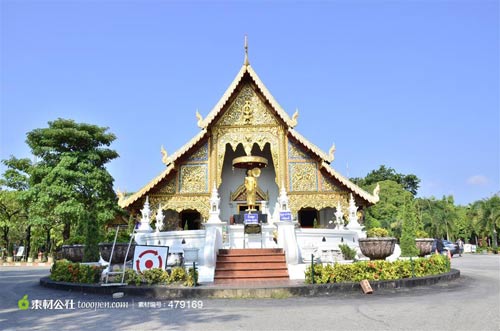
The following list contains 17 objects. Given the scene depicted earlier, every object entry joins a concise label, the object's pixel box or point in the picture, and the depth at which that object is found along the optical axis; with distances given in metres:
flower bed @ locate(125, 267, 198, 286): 9.09
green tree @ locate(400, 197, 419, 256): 13.45
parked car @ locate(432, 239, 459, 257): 28.89
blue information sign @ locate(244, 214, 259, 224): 12.64
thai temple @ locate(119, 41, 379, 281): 16.84
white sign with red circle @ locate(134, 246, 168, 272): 9.33
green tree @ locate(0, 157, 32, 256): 28.13
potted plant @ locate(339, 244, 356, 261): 12.17
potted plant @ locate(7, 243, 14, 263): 32.31
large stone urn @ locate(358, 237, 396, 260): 10.00
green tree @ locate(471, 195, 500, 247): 39.47
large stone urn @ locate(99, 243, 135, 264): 10.05
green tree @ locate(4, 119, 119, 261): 23.34
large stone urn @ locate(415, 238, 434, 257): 13.88
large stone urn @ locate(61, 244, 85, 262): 13.04
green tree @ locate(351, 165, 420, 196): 50.69
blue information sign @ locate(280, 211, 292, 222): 11.81
